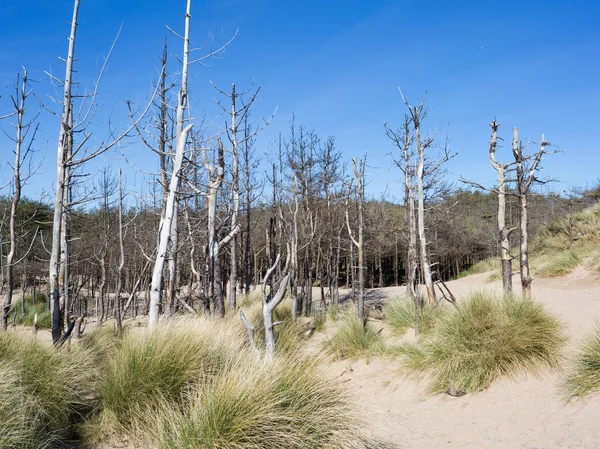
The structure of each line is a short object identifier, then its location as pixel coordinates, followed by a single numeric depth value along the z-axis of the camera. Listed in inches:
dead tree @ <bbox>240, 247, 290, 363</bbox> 269.3
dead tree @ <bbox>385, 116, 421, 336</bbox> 567.8
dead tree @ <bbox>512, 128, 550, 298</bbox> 394.3
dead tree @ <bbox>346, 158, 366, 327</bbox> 462.7
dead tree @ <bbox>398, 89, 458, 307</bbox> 485.1
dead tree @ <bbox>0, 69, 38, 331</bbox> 328.5
